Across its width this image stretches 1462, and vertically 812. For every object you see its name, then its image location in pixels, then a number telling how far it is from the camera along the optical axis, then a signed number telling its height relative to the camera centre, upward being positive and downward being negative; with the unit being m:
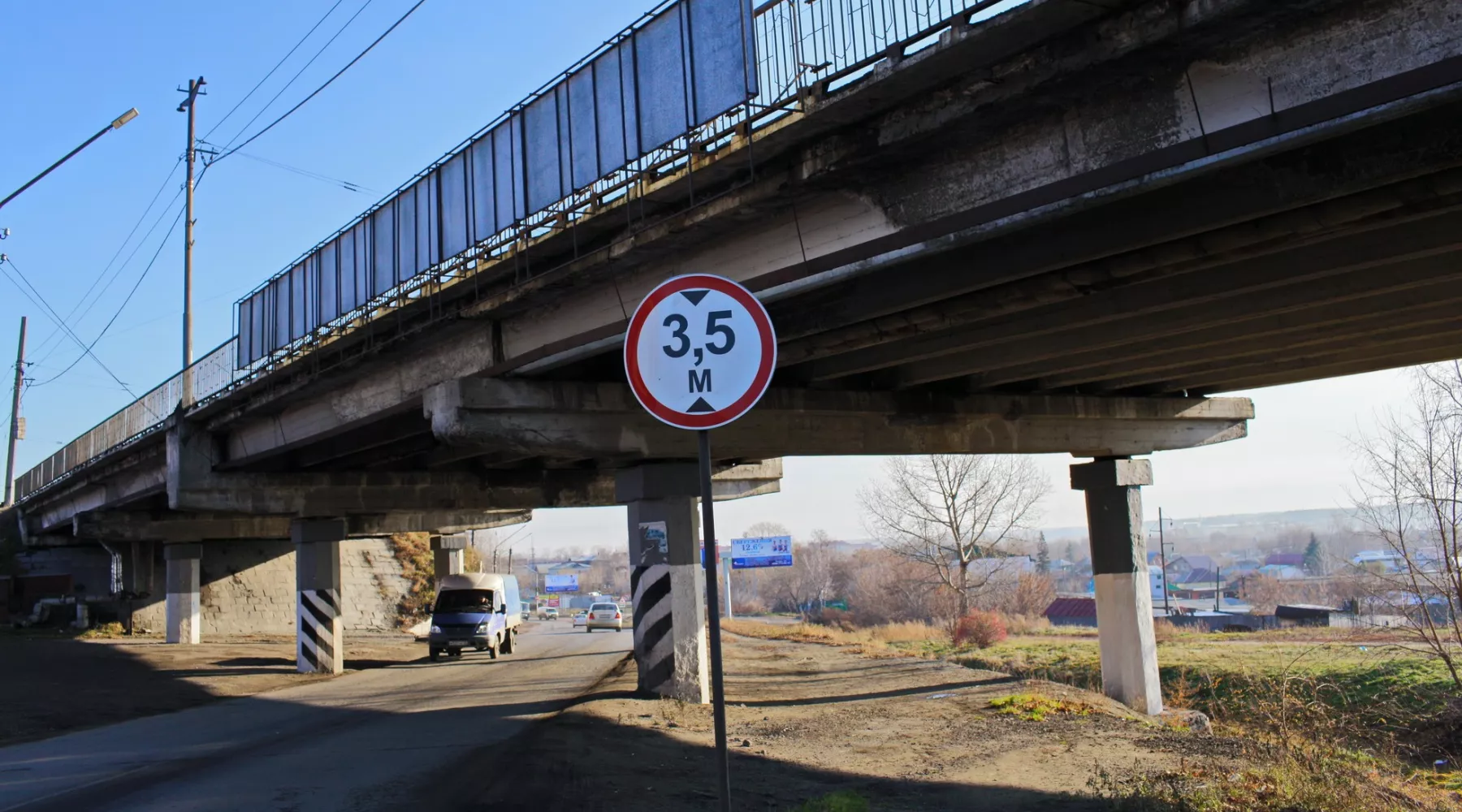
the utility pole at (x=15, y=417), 61.70 +9.77
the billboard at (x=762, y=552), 81.06 -0.94
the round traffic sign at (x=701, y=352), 5.23 +0.94
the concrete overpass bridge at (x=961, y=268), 6.96 +2.44
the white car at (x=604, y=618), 53.35 -3.42
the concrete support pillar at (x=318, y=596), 25.09 -0.73
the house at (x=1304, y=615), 53.38 -5.46
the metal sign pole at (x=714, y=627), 4.77 -0.36
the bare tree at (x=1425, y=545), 17.69 -0.72
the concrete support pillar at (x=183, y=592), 38.03 -0.68
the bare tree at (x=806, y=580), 138.38 -5.73
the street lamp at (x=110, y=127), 18.17 +7.67
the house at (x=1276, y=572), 161.62 -9.67
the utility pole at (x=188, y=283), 34.56 +9.28
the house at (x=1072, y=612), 82.75 -7.02
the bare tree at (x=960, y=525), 50.41 +0.24
